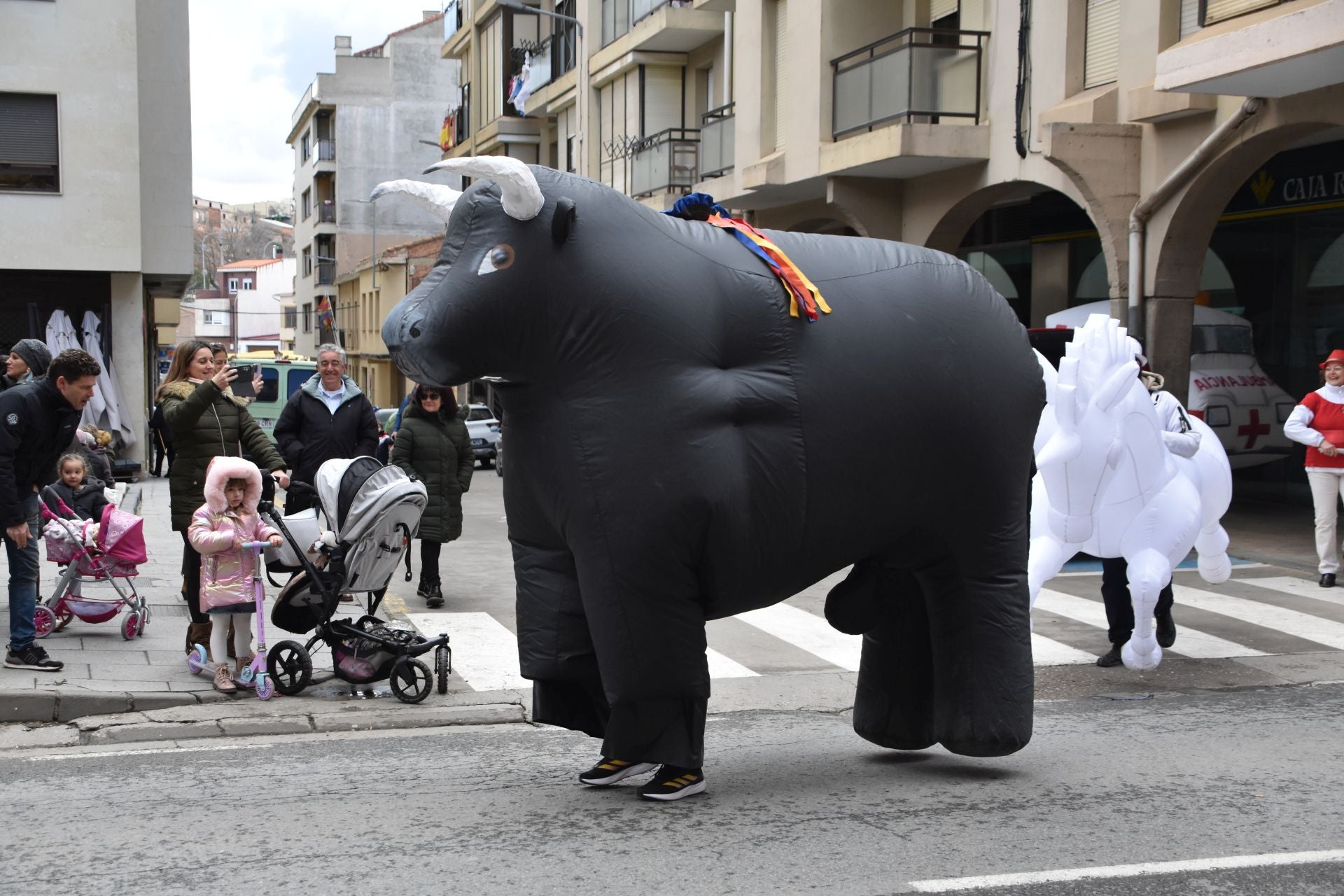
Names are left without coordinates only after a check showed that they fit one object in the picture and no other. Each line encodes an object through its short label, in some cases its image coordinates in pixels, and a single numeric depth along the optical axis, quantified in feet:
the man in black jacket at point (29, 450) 23.68
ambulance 49.16
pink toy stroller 27.37
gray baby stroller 24.27
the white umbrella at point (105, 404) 64.59
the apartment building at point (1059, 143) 40.47
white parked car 86.94
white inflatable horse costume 24.79
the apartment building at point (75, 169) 65.57
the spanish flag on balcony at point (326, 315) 195.93
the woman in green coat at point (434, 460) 33.86
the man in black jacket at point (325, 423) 30.76
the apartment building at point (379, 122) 195.21
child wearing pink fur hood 23.62
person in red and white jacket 36.68
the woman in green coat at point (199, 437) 25.86
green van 86.53
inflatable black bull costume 15.94
